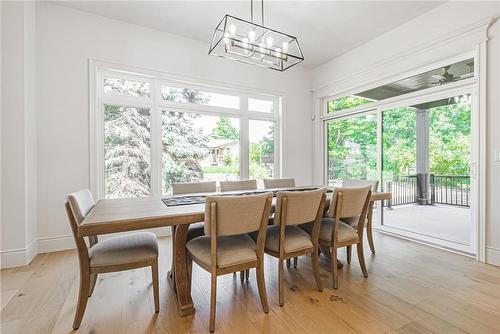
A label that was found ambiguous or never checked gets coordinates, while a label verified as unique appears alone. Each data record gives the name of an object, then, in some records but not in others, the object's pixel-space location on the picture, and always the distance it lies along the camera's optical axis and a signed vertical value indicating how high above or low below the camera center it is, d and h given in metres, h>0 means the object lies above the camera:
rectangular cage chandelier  2.09 +1.12
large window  3.26 +0.51
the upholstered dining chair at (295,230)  1.74 -0.52
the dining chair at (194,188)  2.68 -0.26
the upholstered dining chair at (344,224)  1.99 -0.54
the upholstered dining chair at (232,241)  1.48 -0.53
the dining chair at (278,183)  3.16 -0.25
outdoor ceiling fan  2.74 +1.09
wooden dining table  1.39 -0.34
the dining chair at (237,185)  2.92 -0.25
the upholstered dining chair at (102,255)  1.52 -0.62
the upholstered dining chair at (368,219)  2.60 -0.61
